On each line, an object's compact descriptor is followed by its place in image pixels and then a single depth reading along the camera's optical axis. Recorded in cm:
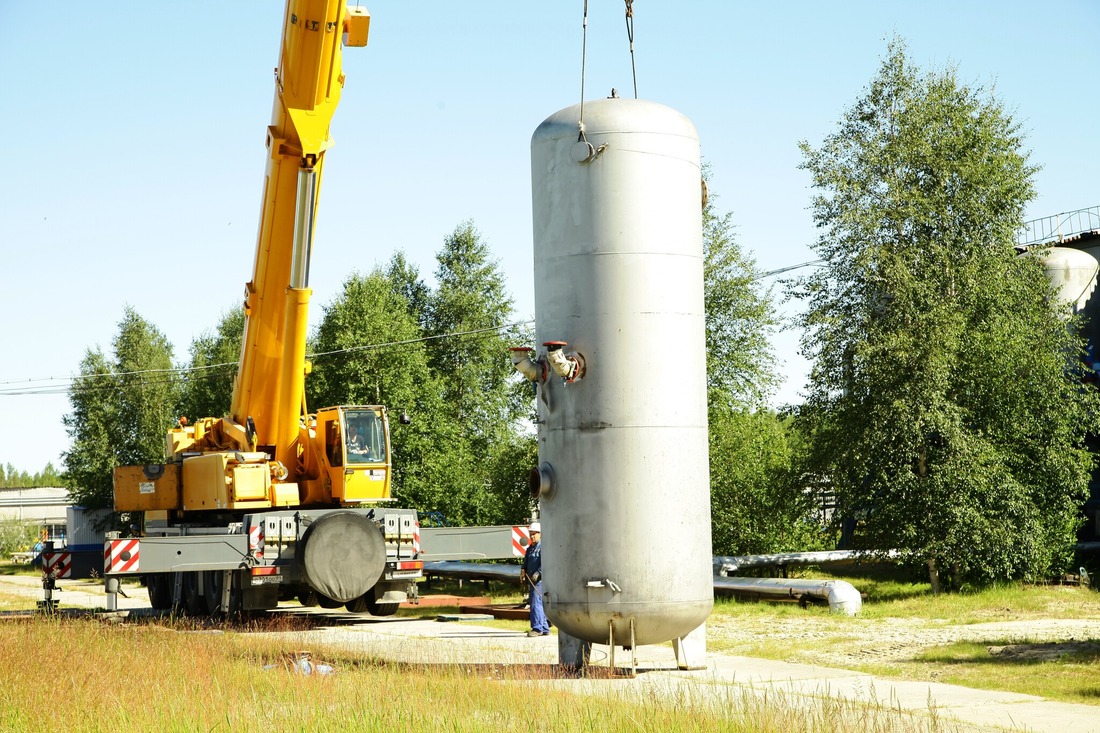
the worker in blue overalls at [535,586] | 1716
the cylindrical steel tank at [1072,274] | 3145
